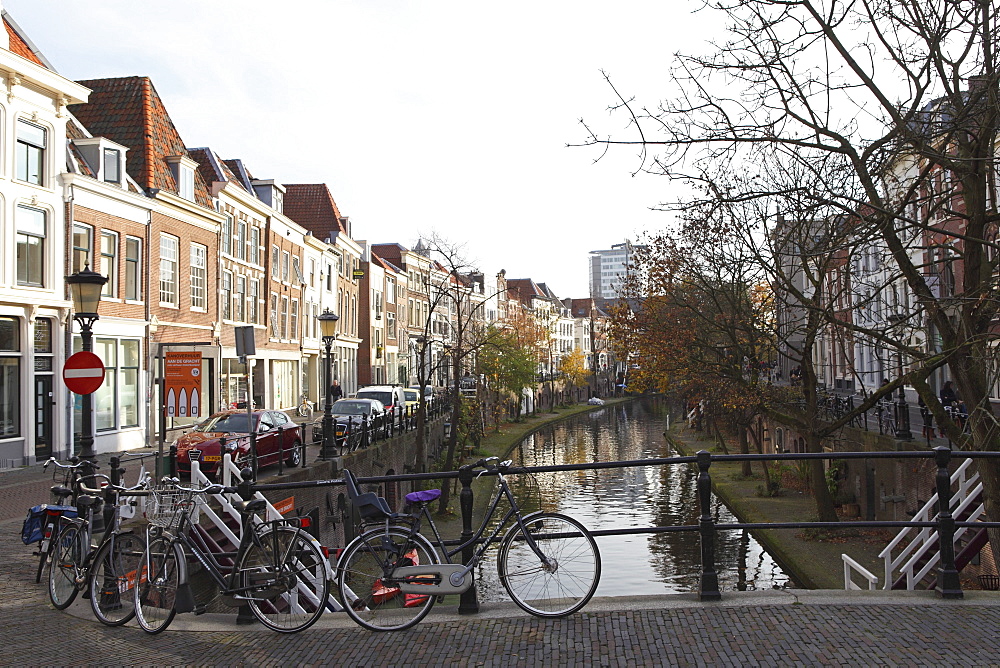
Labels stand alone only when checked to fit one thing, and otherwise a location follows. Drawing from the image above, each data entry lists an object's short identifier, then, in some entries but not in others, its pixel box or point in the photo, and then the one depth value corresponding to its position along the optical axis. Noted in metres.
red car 17.38
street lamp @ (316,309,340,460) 21.33
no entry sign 10.44
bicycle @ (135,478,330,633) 6.07
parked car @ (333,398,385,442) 26.46
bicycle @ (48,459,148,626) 6.43
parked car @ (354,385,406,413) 39.00
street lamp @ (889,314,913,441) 21.45
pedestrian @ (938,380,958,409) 22.85
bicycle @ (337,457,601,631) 5.86
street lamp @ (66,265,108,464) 11.71
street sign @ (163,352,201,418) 14.19
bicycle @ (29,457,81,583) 8.44
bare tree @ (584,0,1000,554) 9.15
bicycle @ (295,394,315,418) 42.03
